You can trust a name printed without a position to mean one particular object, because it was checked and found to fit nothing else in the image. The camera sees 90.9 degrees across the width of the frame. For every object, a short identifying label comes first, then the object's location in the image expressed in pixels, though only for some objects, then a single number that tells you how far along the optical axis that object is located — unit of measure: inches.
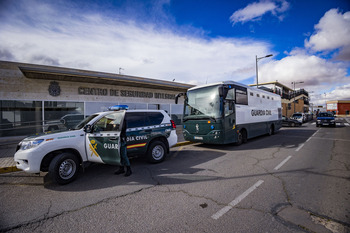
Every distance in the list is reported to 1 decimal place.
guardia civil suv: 167.2
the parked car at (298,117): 965.1
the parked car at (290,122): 867.7
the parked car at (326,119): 804.3
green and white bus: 312.3
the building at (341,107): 3097.9
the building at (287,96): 1731.1
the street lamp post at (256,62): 752.1
